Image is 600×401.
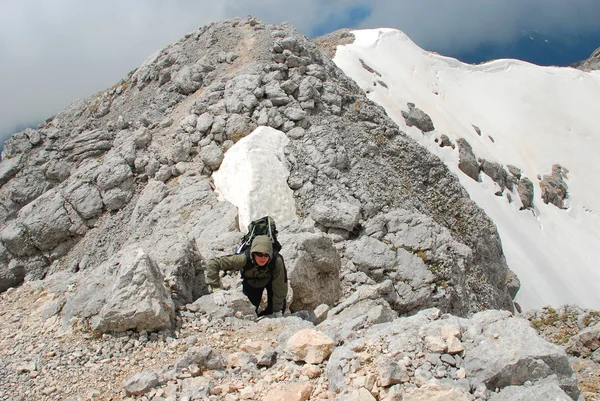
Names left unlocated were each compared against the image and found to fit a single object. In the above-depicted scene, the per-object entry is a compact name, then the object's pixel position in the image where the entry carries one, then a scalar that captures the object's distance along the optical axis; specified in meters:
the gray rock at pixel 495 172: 34.06
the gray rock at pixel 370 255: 14.41
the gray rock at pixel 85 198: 17.83
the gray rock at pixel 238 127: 18.28
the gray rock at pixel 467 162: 32.81
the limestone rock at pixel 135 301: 7.78
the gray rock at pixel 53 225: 17.62
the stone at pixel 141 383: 6.14
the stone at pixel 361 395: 5.28
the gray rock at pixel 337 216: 15.32
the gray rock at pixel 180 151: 18.16
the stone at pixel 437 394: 5.06
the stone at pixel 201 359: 6.64
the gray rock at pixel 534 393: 5.00
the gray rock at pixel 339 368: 5.70
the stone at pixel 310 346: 6.43
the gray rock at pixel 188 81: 22.84
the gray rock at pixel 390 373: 5.41
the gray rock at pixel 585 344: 10.01
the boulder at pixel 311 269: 11.59
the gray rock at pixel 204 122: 19.00
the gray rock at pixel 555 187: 38.10
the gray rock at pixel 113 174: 18.11
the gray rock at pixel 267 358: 6.65
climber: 9.47
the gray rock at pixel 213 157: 17.42
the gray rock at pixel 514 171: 37.26
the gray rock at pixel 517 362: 5.48
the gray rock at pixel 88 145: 21.09
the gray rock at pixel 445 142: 33.62
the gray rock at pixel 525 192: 34.84
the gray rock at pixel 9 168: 21.86
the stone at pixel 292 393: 5.63
